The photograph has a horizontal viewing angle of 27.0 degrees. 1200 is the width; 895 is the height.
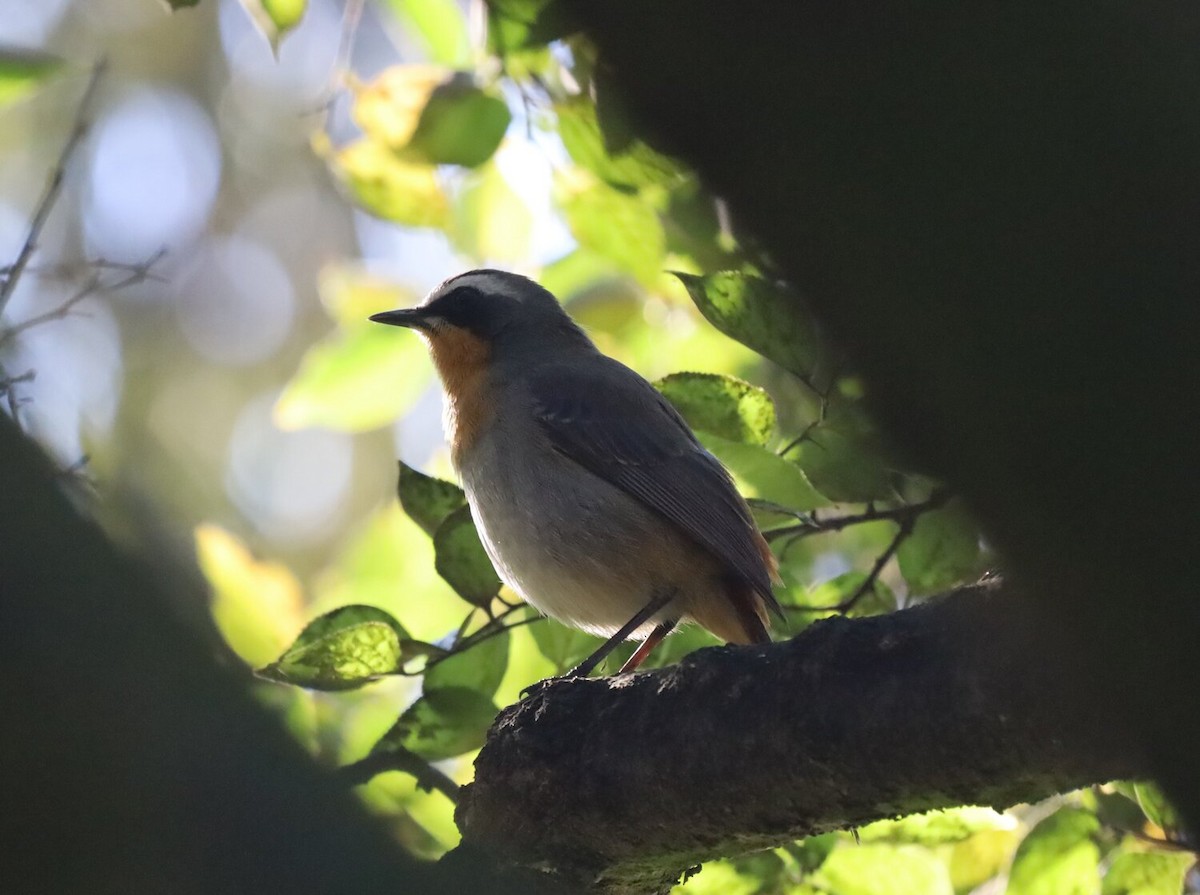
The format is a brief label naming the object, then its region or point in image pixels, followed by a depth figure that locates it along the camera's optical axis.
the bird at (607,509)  8.92
